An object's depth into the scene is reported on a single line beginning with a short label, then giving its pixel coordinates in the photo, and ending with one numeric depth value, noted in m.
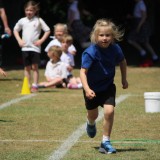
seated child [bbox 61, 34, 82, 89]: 17.45
